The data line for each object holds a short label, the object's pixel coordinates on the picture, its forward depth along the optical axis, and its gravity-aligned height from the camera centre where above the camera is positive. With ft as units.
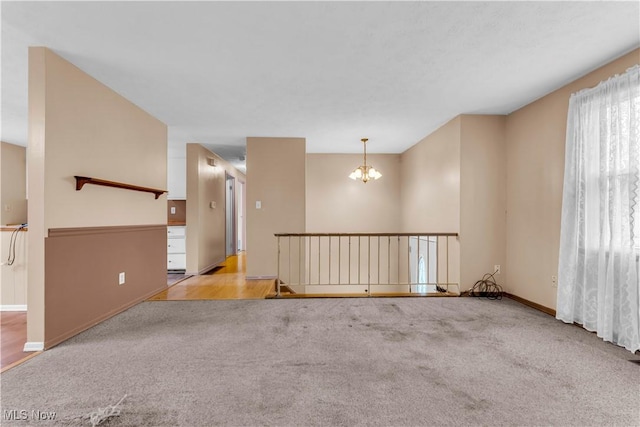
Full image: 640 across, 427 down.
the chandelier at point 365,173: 18.54 +2.49
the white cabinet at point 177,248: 19.60 -2.52
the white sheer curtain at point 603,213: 8.24 +0.02
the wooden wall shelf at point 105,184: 9.27 +0.93
